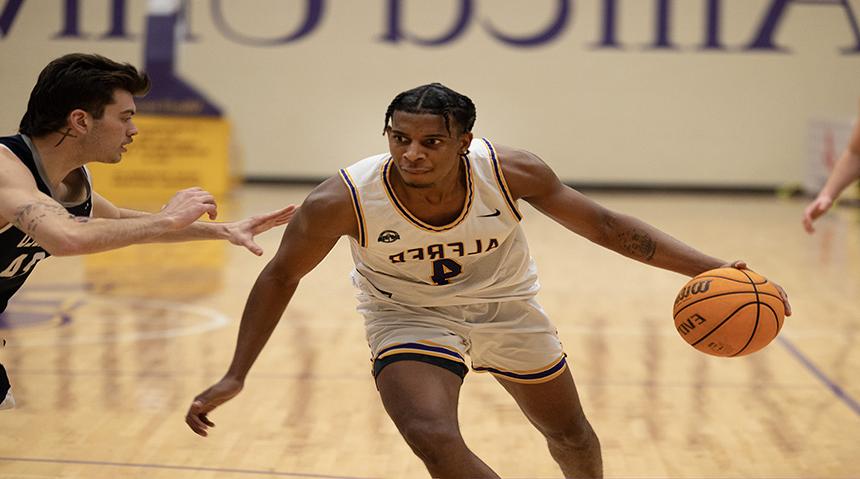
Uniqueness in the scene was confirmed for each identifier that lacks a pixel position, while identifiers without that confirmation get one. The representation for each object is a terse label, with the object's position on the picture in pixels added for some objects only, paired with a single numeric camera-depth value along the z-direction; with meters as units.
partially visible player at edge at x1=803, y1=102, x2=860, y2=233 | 10.16
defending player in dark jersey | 6.33
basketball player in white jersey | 6.70
